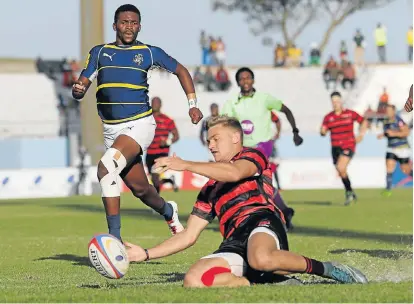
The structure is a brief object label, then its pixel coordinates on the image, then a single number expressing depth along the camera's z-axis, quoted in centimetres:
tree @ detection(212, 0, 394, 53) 7550
